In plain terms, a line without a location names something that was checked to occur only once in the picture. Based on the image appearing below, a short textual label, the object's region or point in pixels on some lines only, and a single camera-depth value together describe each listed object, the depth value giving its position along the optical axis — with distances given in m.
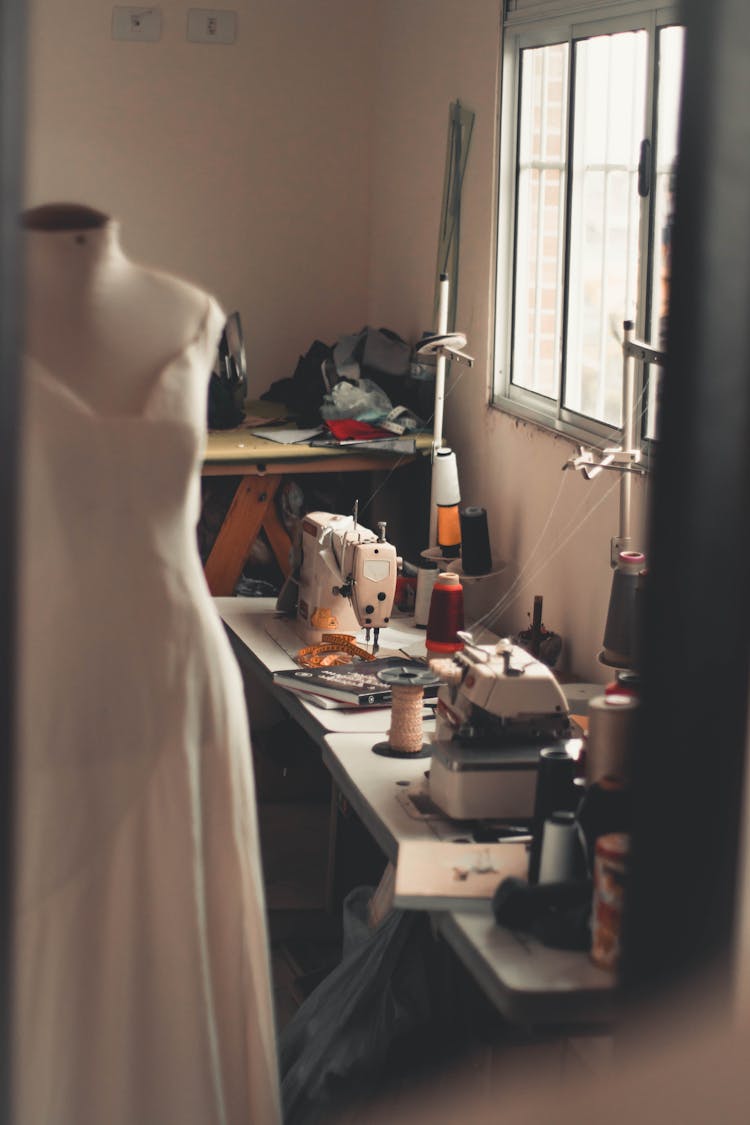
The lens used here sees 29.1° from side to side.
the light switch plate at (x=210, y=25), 4.54
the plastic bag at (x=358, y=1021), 2.28
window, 2.79
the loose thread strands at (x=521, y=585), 3.09
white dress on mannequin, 1.59
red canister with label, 1.66
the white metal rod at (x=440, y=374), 3.49
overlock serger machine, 2.15
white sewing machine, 2.94
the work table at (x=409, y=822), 1.70
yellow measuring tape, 2.89
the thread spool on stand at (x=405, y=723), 2.40
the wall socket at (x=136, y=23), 4.48
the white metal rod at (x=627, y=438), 2.61
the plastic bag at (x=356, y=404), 3.98
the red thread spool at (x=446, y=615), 2.97
